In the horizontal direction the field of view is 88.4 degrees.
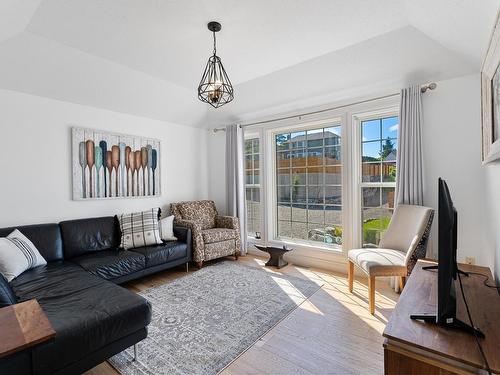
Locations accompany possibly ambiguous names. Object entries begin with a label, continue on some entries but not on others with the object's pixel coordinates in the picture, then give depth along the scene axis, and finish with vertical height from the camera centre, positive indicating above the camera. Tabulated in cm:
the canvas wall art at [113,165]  324 +32
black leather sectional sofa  138 -75
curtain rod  264 +102
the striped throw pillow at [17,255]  210 -57
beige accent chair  229 -66
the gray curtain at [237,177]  421 +16
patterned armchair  352 -65
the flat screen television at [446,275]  102 -37
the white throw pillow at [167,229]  345 -56
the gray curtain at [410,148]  269 +38
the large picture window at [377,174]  312 +13
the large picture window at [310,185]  359 +1
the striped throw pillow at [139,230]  317 -52
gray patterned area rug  172 -115
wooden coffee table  90 -54
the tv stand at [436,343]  89 -60
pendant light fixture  220 +86
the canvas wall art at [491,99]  137 +52
